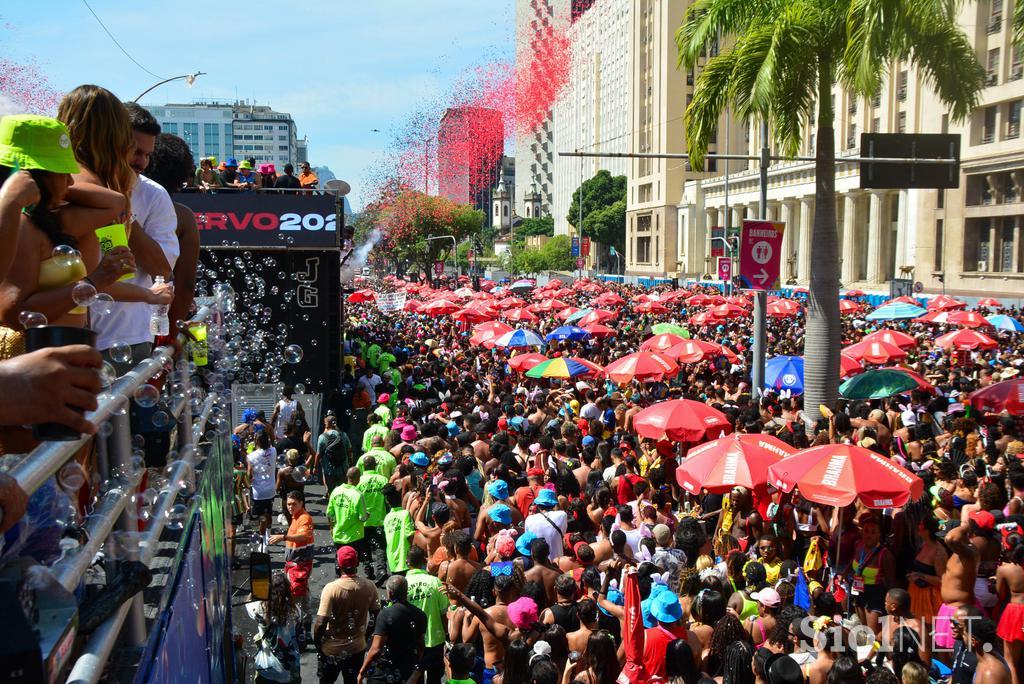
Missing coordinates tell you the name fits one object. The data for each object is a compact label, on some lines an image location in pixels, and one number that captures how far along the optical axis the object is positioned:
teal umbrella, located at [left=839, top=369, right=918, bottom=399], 13.95
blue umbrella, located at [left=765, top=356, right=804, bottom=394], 17.08
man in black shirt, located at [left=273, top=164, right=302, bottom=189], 17.92
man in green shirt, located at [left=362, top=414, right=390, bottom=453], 12.94
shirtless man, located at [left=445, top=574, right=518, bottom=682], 6.92
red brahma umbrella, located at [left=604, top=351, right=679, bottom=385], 15.27
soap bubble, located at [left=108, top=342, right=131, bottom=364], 3.09
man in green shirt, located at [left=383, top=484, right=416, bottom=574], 9.29
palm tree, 14.84
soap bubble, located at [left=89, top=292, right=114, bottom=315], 2.88
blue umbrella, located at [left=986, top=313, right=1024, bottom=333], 22.83
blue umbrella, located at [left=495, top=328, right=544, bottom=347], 20.73
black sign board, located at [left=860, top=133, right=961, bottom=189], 18.14
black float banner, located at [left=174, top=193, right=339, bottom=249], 16.30
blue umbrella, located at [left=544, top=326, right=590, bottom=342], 23.19
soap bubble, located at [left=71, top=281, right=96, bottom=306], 2.46
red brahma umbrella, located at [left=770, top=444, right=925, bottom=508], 7.58
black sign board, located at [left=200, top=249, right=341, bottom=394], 17.67
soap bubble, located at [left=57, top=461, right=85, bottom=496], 1.98
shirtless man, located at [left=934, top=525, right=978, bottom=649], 7.18
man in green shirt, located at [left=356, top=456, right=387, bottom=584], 10.50
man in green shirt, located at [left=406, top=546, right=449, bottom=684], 7.61
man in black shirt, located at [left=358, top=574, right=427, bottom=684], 7.02
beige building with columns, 47.47
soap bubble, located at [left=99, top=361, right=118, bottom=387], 1.84
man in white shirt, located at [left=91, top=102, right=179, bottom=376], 3.77
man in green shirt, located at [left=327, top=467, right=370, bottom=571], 10.33
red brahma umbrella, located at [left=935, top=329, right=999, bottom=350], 19.27
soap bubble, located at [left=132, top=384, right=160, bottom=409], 2.75
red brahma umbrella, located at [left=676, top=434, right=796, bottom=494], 8.69
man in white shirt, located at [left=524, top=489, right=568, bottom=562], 8.46
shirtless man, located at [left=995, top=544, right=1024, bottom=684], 7.12
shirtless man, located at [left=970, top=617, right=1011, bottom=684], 6.09
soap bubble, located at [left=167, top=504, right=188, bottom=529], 2.95
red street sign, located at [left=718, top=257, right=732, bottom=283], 31.61
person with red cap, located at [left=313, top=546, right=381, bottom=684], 7.45
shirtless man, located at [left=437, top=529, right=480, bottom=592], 7.88
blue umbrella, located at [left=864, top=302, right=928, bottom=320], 25.02
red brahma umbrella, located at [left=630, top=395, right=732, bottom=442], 10.85
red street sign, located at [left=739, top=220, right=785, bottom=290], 15.79
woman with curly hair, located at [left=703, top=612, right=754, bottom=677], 6.15
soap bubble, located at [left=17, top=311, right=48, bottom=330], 2.25
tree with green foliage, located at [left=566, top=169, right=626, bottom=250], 110.56
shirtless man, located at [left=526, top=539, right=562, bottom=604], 7.55
